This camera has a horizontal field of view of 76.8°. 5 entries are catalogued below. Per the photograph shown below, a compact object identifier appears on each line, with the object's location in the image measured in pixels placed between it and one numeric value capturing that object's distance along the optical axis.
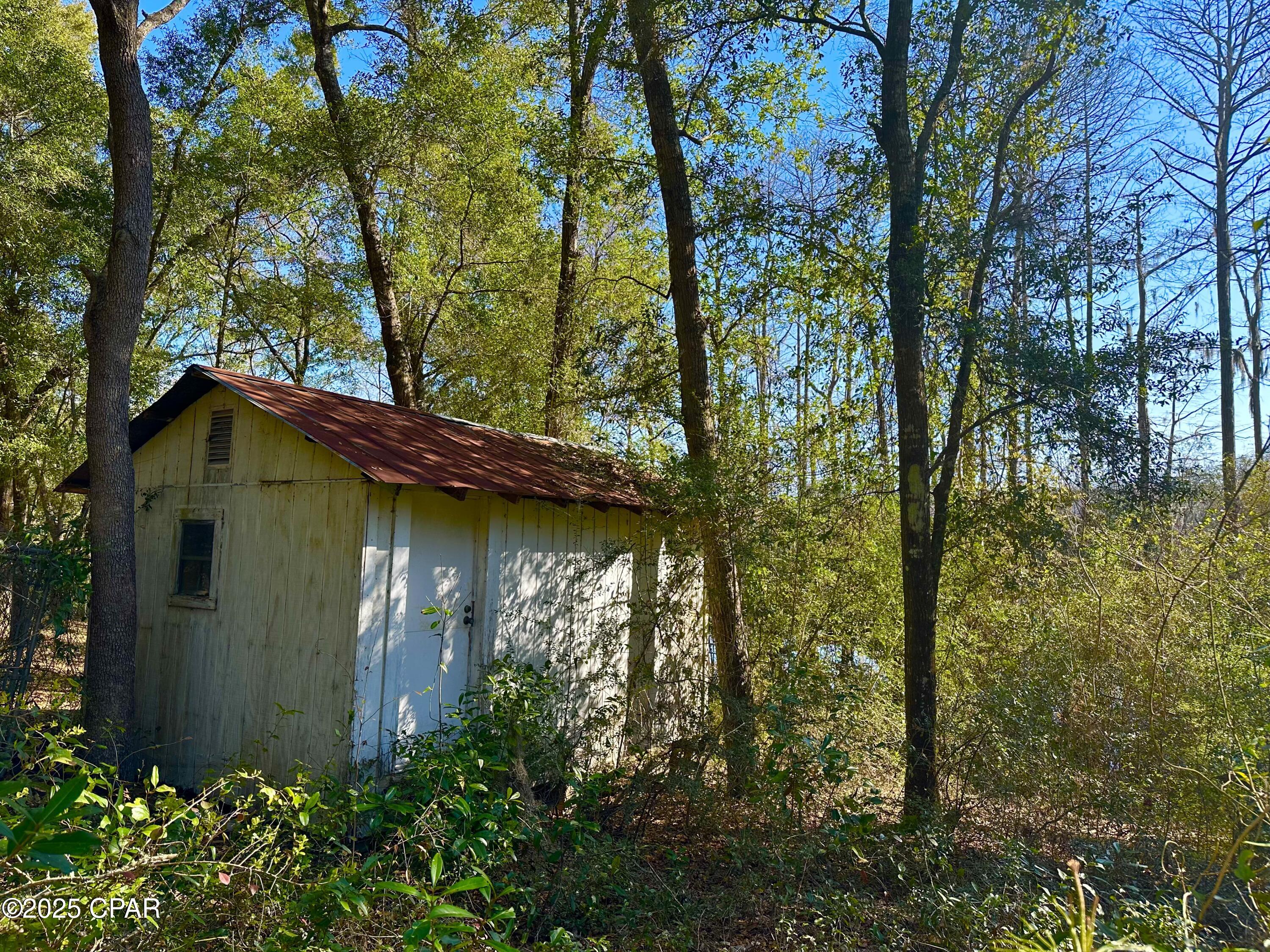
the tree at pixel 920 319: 6.57
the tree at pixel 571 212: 8.80
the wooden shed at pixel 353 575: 6.52
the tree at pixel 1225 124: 9.93
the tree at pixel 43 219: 11.67
